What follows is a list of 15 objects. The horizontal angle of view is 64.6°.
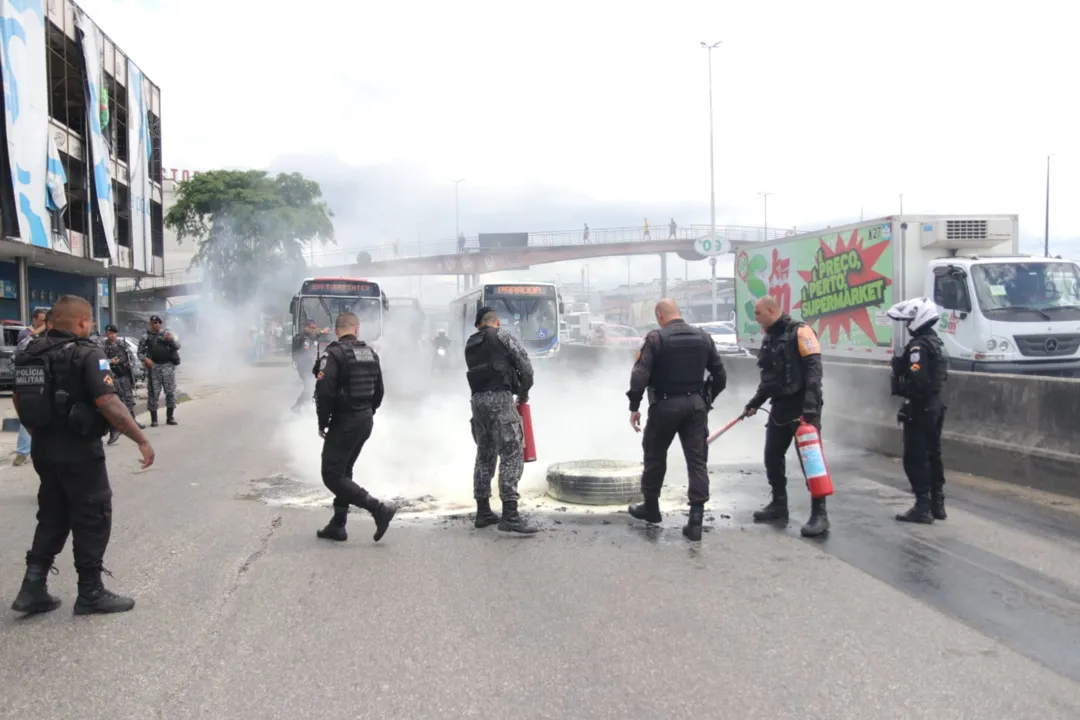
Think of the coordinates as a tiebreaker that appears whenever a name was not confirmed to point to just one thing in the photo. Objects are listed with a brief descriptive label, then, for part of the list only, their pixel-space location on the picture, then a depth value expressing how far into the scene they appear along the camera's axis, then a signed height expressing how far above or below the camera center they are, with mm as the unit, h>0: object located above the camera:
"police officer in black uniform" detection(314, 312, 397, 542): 5910 -566
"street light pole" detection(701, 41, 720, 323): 36744 +5548
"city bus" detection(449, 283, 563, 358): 23250 +554
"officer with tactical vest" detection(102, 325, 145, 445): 10742 -375
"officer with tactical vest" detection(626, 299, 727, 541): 6168 -422
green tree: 43406 +5654
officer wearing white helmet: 6484 -630
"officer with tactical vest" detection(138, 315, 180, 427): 13016 -425
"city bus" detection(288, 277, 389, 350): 23219 +844
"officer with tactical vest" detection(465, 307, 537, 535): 6406 -533
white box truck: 12133 +595
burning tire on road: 7289 -1345
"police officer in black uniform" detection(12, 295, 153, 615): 4316 -561
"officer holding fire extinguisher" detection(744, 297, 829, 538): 6215 -462
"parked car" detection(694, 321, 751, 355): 28817 -249
